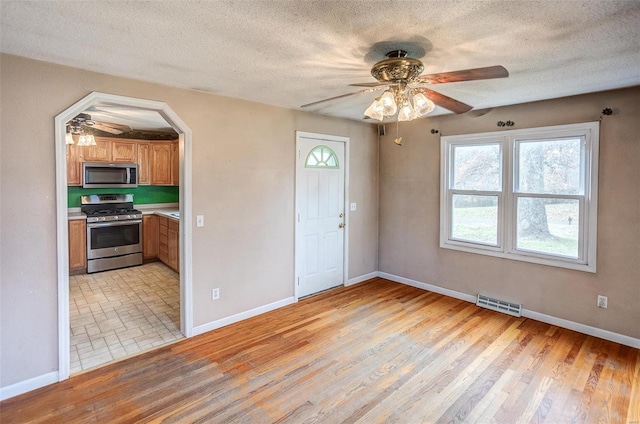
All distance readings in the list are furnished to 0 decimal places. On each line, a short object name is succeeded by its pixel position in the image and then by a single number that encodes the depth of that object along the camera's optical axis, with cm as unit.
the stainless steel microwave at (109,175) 539
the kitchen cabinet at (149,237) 591
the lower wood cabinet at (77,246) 514
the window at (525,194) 335
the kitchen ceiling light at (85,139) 445
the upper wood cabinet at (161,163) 612
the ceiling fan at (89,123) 355
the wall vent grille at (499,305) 381
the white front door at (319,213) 423
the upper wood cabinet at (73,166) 525
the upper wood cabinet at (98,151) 539
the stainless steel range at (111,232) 529
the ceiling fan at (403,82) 200
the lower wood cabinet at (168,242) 529
